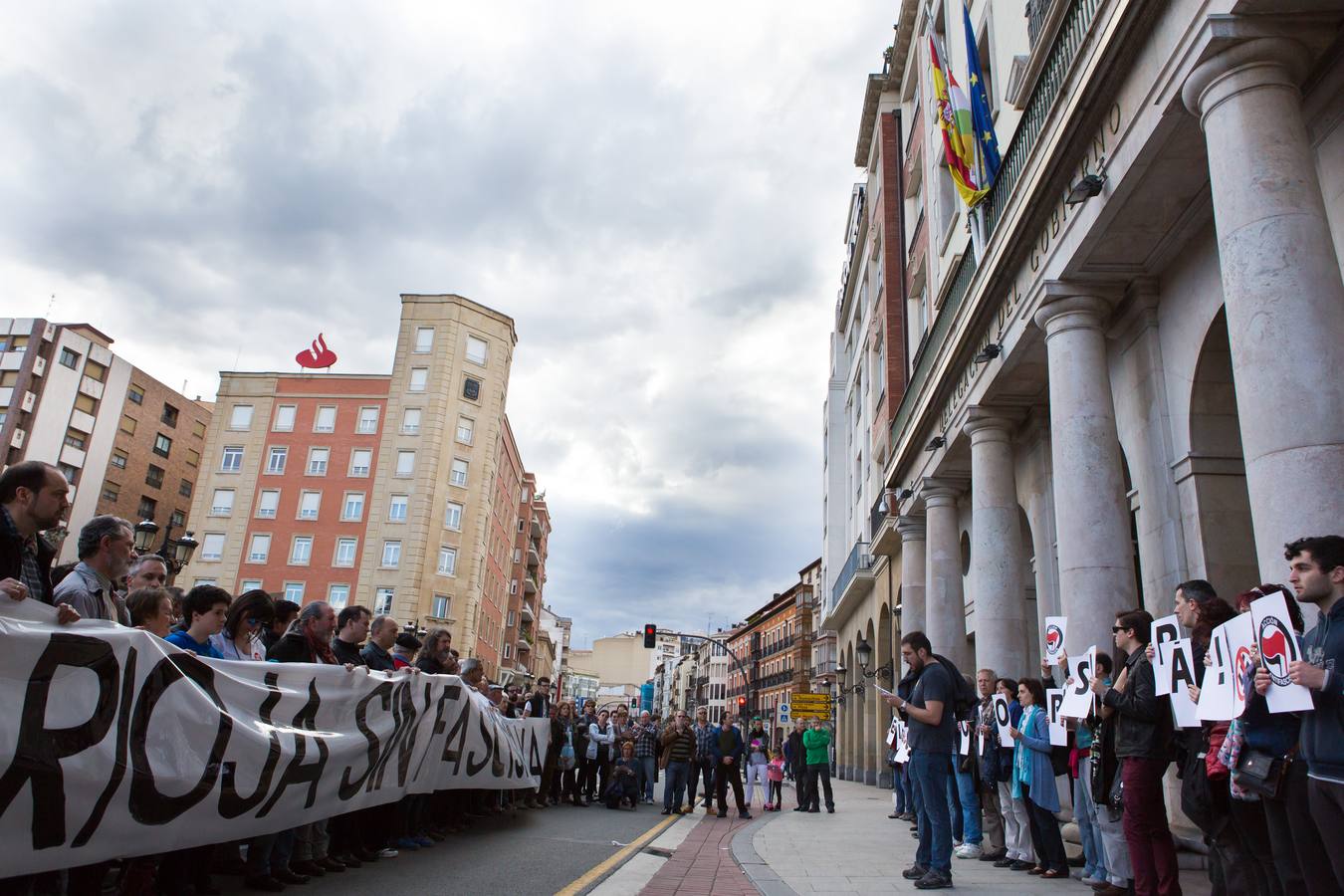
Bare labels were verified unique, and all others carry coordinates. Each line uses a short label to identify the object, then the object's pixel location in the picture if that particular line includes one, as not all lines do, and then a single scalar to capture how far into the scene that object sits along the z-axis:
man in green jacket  16.52
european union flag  13.44
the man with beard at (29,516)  4.09
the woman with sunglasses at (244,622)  5.90
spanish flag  13.86
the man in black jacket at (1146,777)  5.38
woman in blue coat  7.75
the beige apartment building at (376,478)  47.56
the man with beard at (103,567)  4.64
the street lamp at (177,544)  16.08
